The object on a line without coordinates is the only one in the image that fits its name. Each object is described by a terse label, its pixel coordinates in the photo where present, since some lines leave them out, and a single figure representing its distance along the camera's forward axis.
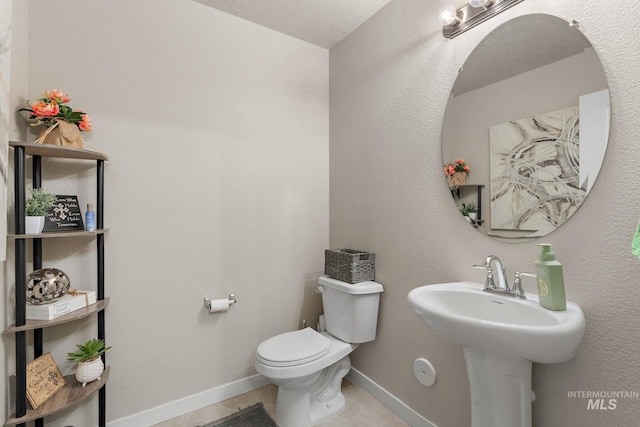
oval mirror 1.11
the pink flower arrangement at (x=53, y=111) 1.34
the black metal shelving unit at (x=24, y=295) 1.23
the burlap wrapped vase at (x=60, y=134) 1.38
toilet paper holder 1.86
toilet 1.60
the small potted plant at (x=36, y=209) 1.29
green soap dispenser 1.05
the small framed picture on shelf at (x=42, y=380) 1.30
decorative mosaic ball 1.33
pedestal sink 0.92
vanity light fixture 1.34
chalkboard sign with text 1.43
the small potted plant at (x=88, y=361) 1.44
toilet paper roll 1.85
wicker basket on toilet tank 1.91
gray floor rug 1.73
